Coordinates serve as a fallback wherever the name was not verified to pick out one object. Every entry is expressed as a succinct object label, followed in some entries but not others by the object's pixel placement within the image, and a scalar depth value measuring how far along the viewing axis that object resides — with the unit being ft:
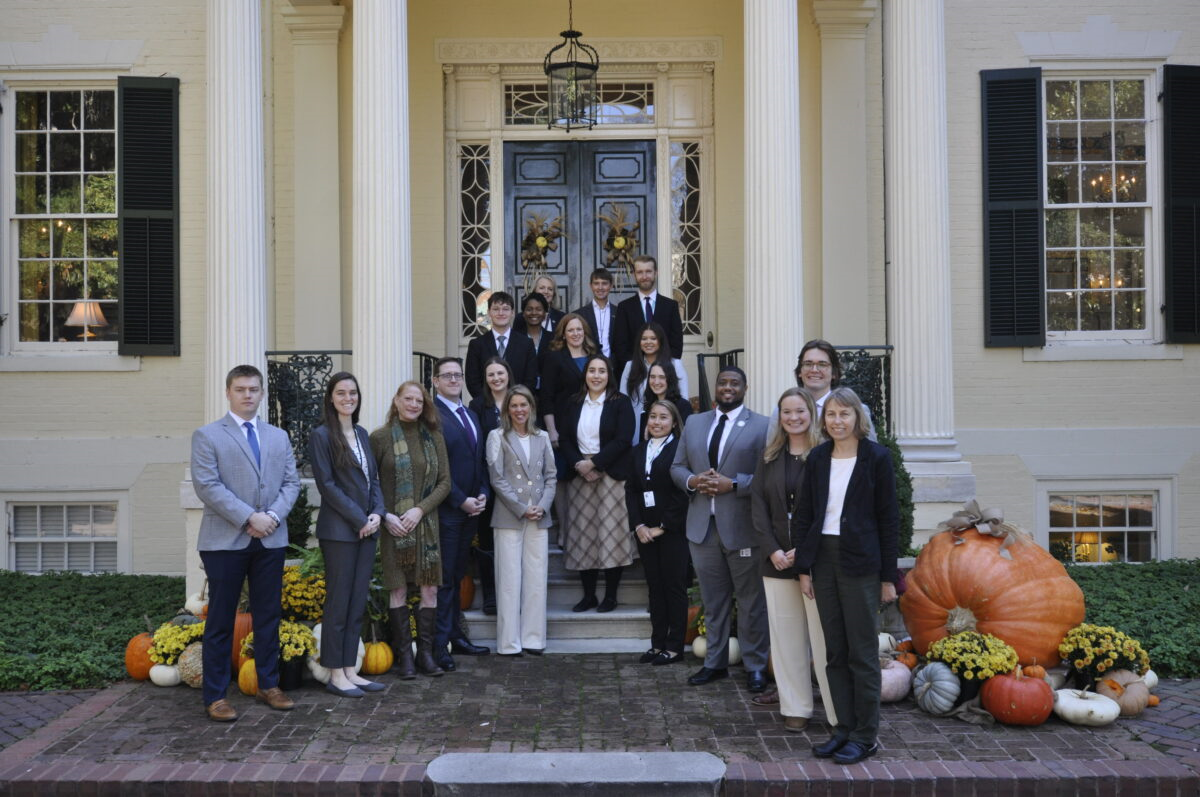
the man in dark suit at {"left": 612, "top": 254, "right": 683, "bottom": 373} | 32.32
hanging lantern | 37.73
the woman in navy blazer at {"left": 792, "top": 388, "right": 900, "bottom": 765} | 20.20
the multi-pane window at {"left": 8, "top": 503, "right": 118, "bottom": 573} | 39.73
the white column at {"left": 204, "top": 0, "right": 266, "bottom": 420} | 32.07
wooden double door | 41.24
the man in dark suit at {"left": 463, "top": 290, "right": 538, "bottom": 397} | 30.83
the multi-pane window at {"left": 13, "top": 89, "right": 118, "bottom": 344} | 39.93
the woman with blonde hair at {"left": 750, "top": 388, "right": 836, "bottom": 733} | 22.03
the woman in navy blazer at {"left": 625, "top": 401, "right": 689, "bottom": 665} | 26.73
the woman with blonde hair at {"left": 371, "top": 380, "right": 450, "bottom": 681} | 25.71
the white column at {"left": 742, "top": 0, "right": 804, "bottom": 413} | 31.17
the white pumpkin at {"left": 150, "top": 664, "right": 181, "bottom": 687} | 25.64
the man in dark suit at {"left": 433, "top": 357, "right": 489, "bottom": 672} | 26.96
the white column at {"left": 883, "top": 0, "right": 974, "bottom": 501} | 32.78
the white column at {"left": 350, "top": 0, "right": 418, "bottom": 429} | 30.96
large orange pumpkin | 24.34
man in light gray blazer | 22.75
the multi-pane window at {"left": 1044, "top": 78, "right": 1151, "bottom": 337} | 40.14
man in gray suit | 25.21
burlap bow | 25.40
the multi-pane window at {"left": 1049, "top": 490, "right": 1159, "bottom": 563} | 39.91
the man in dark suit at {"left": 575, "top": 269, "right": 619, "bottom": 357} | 32.63
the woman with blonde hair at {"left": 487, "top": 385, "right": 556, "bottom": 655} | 27.55
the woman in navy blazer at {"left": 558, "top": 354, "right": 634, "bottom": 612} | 28.43
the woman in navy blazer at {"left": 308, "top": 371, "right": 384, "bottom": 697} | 24.21
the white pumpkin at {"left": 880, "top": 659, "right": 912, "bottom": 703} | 23.71
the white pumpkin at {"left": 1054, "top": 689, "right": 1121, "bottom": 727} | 22.18
